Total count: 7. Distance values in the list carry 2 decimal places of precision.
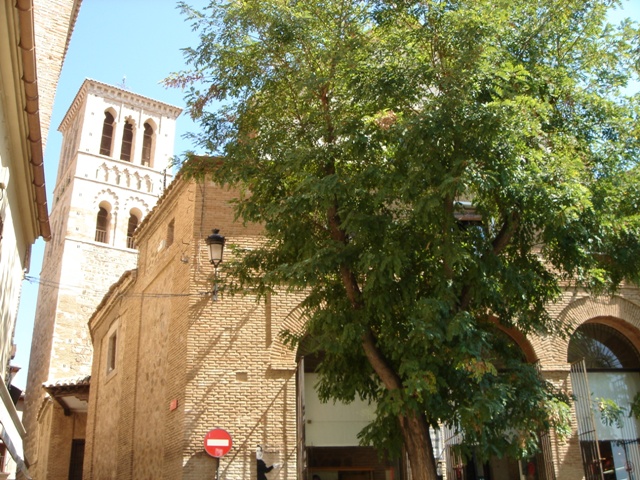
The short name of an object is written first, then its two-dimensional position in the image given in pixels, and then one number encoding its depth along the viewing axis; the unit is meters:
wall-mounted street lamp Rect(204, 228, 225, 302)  11.13
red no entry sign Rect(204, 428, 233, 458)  10.93
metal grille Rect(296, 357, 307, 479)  11.49
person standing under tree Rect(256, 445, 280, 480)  11.08
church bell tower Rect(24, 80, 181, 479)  32.34
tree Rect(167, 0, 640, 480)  7.48
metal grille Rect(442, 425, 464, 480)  12.94
